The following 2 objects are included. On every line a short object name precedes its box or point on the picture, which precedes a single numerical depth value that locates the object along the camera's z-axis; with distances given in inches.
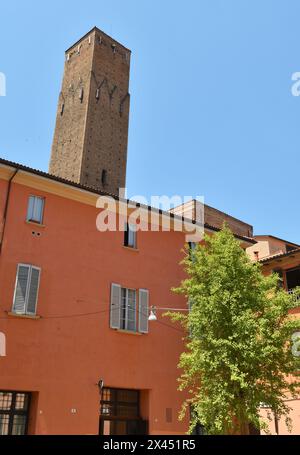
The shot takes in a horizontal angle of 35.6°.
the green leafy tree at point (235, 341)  595.2
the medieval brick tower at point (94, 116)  1834.4
